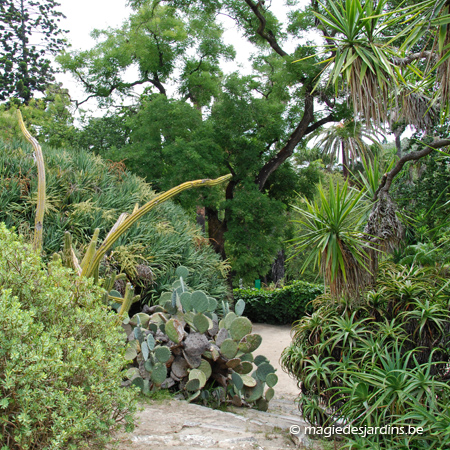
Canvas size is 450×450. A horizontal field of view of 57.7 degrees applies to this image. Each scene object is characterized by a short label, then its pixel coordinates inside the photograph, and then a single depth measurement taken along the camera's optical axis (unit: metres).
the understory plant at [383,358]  3.50
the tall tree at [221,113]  12.89
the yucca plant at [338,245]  4.43
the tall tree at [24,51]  23.55
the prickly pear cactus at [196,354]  4.77
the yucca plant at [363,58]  4.51
